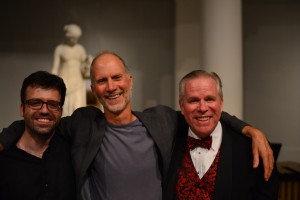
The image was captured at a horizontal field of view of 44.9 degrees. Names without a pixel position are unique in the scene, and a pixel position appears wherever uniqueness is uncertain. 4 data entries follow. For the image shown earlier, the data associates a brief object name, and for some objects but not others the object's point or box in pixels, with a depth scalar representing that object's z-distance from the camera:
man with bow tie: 1.55
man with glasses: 1.54
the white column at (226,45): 3.72
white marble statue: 3.97
